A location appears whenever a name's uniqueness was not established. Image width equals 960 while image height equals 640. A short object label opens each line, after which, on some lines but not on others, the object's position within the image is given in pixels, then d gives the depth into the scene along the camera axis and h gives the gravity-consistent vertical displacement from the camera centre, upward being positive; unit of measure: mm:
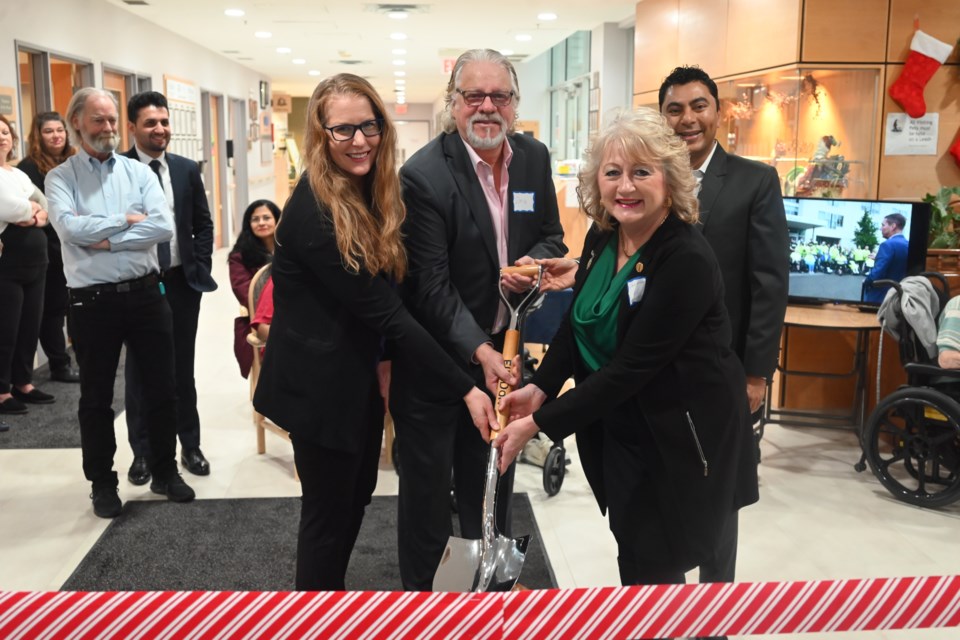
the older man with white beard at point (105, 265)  3367 -342
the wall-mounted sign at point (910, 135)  4973 +219
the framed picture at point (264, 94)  18102 +1574
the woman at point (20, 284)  4715 -628
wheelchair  3789 -1071
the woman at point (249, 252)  4414 -386
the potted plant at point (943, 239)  4586 -317
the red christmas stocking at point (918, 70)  4832 +557
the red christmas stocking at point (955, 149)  4969 +143
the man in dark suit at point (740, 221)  2391 -119
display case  5066 +266
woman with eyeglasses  2078 -334
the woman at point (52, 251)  5387 -483
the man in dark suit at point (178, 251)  3797 -330
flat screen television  4555 -370
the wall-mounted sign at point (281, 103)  19953 +1517
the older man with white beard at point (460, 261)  2355 -229
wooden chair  4090 -766
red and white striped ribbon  1295 -635
